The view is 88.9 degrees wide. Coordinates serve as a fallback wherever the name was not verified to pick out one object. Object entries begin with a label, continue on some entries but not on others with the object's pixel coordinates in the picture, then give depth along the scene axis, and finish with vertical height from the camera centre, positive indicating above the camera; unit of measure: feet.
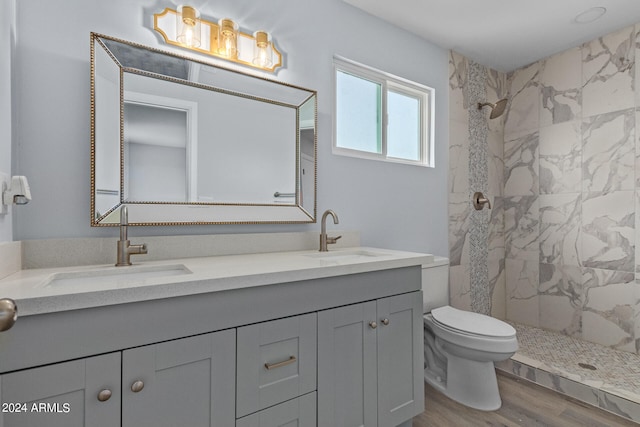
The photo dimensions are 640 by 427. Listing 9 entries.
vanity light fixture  4.97 +2.85
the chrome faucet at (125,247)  4.22 -0.45
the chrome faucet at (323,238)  6.02 -0.46
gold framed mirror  4.50 +1.14
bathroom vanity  2.69 -1.36
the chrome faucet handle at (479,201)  9.29 +0.35
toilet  5.87 -2.53
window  7.16 +2.35
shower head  9.10 +3.02
